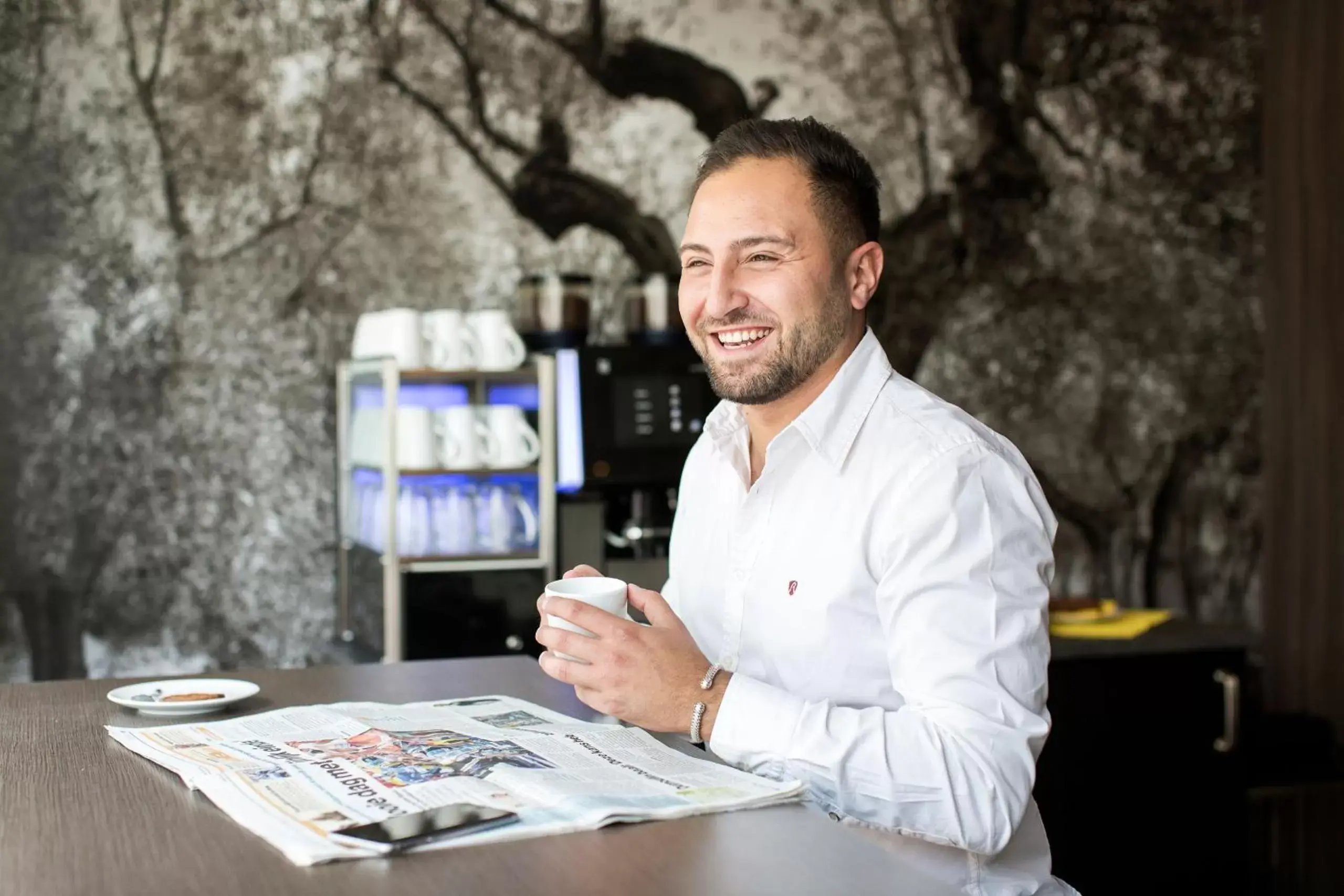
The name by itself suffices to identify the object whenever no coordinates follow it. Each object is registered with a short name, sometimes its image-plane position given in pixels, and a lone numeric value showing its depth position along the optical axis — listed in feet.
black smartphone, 3.54
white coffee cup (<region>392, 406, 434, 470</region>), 11.87
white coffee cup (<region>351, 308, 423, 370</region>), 12.21
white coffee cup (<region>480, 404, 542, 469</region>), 12.20
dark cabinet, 9.20
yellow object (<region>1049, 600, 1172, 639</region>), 9.71
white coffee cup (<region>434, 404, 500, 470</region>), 12.04
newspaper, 3.77
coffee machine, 12.57
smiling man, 4.48
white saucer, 5.20
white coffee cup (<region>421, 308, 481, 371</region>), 12.30
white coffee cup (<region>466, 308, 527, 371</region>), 12.41
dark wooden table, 3.35
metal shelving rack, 11.80
